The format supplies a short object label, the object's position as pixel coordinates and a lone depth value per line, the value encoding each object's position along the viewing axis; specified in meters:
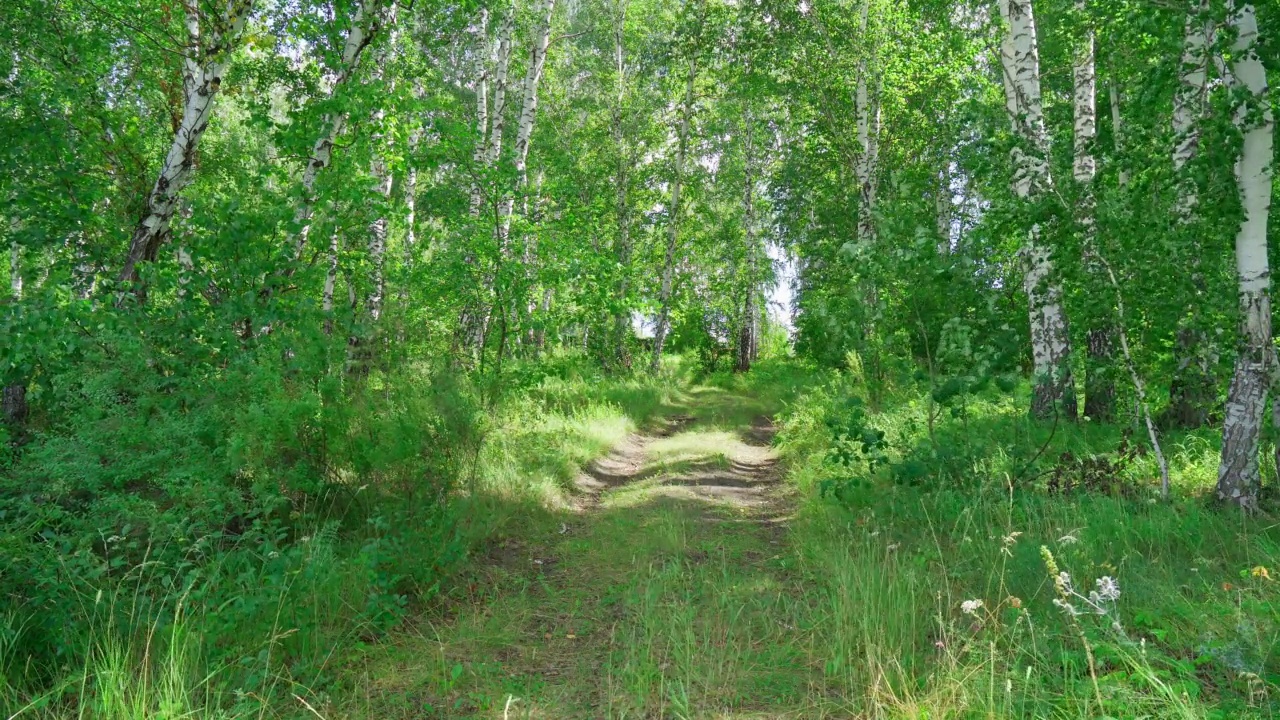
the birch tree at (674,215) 17.19
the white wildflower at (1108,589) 2.61
